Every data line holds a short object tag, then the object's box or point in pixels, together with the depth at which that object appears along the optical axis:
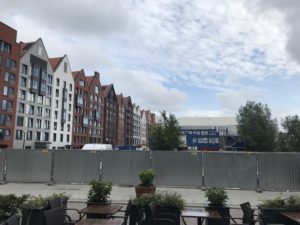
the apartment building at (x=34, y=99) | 42.90
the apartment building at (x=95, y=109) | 62.11
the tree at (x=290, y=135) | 39.94
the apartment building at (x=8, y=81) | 39.47
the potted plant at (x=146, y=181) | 9.17
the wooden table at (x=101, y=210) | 5.04
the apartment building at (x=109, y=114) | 70.07
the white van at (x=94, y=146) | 23.47
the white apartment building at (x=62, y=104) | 50.24
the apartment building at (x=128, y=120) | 86.62
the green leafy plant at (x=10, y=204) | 4.90
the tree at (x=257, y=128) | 46.08
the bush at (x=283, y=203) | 5.23
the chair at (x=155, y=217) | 4.76
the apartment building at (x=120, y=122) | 78.71
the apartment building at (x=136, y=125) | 94.49
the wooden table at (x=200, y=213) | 4.84
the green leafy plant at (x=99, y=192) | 6.01
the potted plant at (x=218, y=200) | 5.42
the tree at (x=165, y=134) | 23.85
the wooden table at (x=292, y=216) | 4.40
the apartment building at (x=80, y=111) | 56.35
